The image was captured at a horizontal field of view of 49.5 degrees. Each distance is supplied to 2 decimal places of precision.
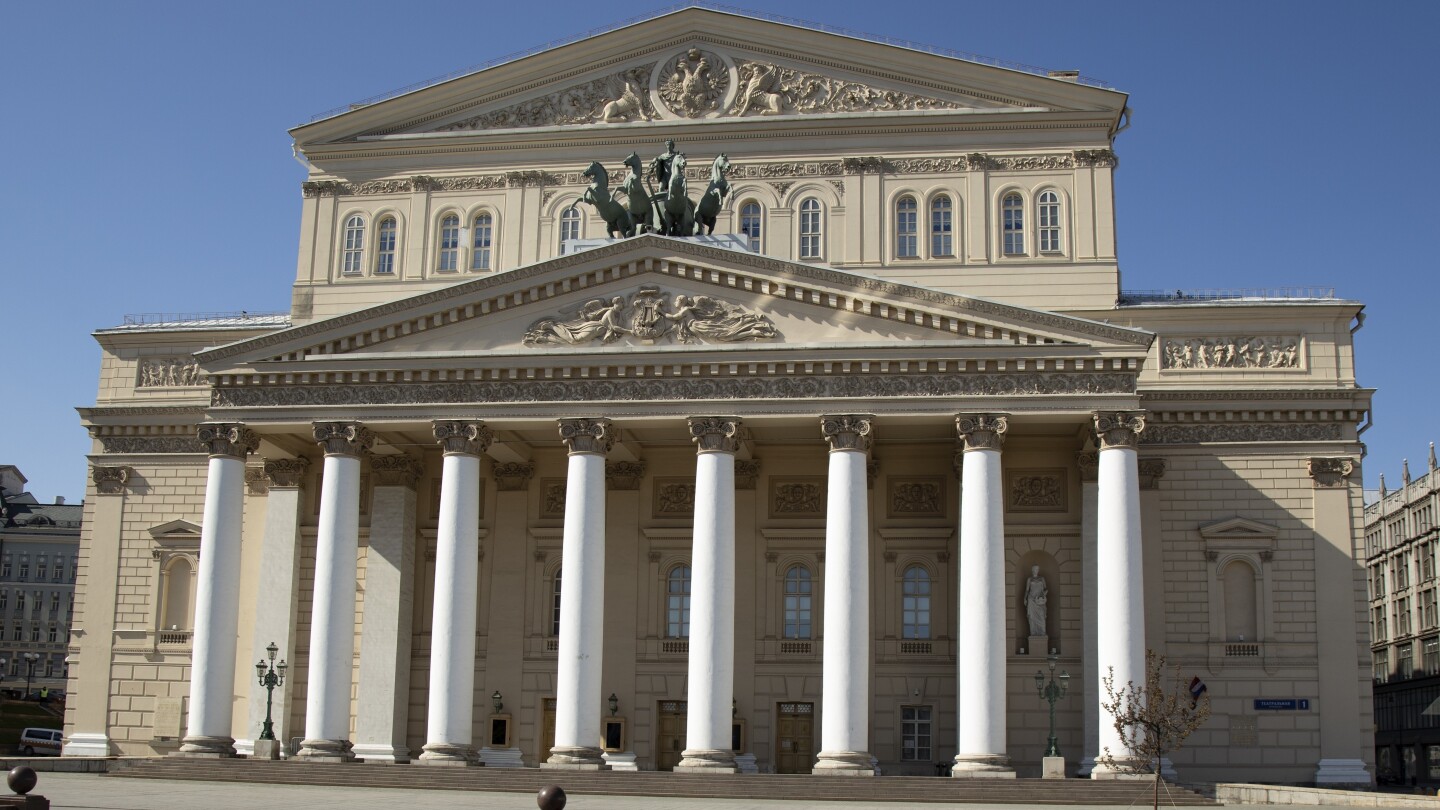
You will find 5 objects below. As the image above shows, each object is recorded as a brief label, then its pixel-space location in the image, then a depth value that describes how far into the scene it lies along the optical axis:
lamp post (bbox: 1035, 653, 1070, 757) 35.05
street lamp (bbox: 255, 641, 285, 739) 37.09
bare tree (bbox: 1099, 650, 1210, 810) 29.03
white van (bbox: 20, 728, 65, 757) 55.09
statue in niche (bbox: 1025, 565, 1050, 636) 39.66
